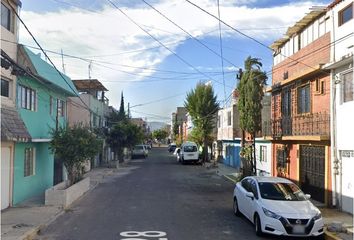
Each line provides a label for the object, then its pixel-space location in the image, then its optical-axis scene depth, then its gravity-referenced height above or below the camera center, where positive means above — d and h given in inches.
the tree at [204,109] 2003.0 +131.5
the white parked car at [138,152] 2490.2 -72.3
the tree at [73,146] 771.4 -13.3
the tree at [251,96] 996.6 +94.1
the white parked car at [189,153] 1910.7 -58.0
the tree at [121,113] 2060.8 +115.2
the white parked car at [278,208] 462.3 -72.7
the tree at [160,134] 6299.2 +64.1
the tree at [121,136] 1829.5 +9.2
